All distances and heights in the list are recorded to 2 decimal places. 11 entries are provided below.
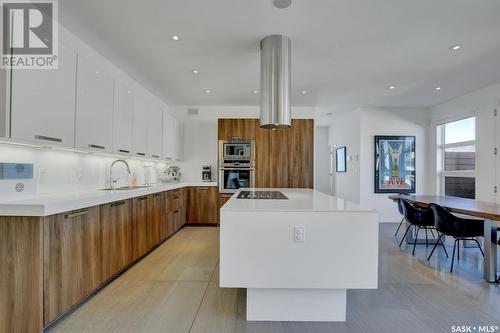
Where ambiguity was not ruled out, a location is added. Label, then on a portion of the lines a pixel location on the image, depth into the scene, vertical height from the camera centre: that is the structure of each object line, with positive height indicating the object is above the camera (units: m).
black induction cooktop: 2.43 -0.30
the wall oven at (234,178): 4.92 -0.22
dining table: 2.49 -0.60
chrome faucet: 3.23 -0.19
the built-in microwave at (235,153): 4.93 +0.27
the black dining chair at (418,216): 3.46 -0.67
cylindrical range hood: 2.53 +0.91
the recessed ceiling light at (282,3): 1.99 +1.34
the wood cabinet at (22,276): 1.63 -0.74
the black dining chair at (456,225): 2.83 -0.65
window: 4.55 +0.23
